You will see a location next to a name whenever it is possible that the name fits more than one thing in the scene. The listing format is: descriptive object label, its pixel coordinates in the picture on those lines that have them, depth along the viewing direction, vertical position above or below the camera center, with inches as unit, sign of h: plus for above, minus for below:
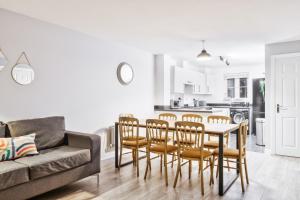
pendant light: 163.6 +31.4
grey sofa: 92.0 -28.0
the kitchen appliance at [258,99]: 282.8 +0.6
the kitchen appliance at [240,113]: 290.1 -17.6
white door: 179.3 -3.7
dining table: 112.5 -16.9
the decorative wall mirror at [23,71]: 123.8 +15.6
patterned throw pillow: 101.6 -22.2
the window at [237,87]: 313.2 +16.8
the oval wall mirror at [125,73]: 189.3 +22.4
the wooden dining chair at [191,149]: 113.7 -25.8
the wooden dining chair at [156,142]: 129.0 -25.4
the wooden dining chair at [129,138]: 143.1 -25.4
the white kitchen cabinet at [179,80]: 246.8 +22.1
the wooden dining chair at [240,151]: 116.3 -27.8
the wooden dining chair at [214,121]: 143.7 -15.9
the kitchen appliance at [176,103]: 251.9 -4.1
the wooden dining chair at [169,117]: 183.8 -14.1
